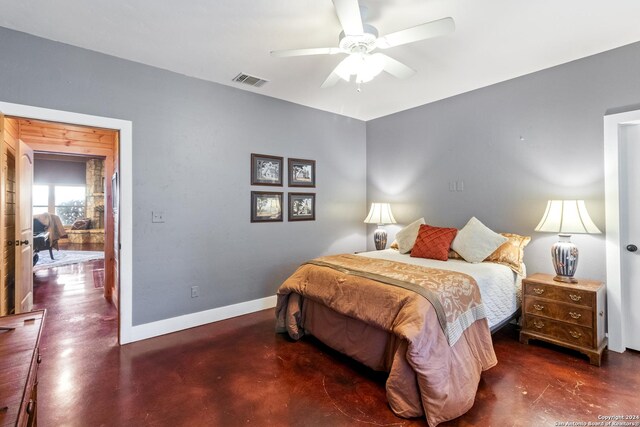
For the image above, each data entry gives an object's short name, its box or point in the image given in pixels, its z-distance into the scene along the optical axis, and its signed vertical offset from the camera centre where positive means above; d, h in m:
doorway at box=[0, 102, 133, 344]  2.87 -0.11
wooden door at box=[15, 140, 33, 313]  3.18 -0.16
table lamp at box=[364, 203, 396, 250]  4.34 -0.07
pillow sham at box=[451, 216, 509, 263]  3.12 -0.30
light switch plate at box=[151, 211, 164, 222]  3.06 -0.01
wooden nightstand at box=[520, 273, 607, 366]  2.48 -0.86
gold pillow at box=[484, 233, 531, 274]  3.05 -0.40
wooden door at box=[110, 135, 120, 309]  4.14 +0.06
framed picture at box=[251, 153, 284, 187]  3.75 +0.56
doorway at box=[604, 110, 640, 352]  2.66 -0.16
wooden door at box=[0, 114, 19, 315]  3.03 +0.07
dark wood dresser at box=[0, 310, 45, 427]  0.81 -0.50
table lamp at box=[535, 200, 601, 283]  2.66 -0.13
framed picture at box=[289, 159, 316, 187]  4.09 +0.57
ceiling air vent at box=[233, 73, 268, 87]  3.26 +1.47
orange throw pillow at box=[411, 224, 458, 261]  3.30 -0.32
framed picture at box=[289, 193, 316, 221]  4.12 +0.11
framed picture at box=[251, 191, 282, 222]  3.76 +0.11
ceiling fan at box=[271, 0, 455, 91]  1.82 +1.14
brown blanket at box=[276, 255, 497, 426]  1.81 -0.86
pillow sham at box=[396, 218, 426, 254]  3.69 -0.28
